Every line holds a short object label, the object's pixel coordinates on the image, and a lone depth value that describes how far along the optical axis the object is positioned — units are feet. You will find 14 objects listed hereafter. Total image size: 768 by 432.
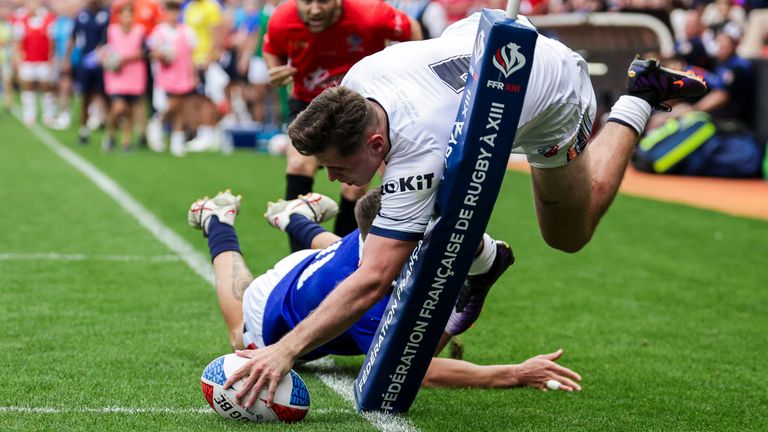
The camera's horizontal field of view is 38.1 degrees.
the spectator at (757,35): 55.93
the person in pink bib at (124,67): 54.60
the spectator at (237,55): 63.16
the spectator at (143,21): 57.21
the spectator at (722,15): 56.45
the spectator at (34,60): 75.61
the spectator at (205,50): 60.13
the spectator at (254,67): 62.34
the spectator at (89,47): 61.67
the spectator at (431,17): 52.70
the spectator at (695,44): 50.21
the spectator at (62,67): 76.38
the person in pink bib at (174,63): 55.16
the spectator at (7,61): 87.85
